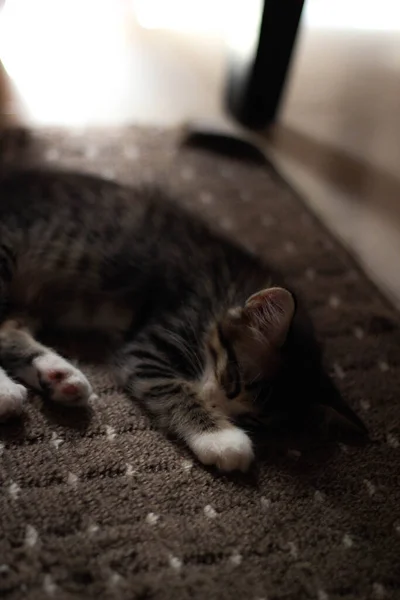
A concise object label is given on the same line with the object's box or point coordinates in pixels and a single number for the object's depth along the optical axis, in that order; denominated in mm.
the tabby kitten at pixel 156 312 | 532
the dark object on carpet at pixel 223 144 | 766
